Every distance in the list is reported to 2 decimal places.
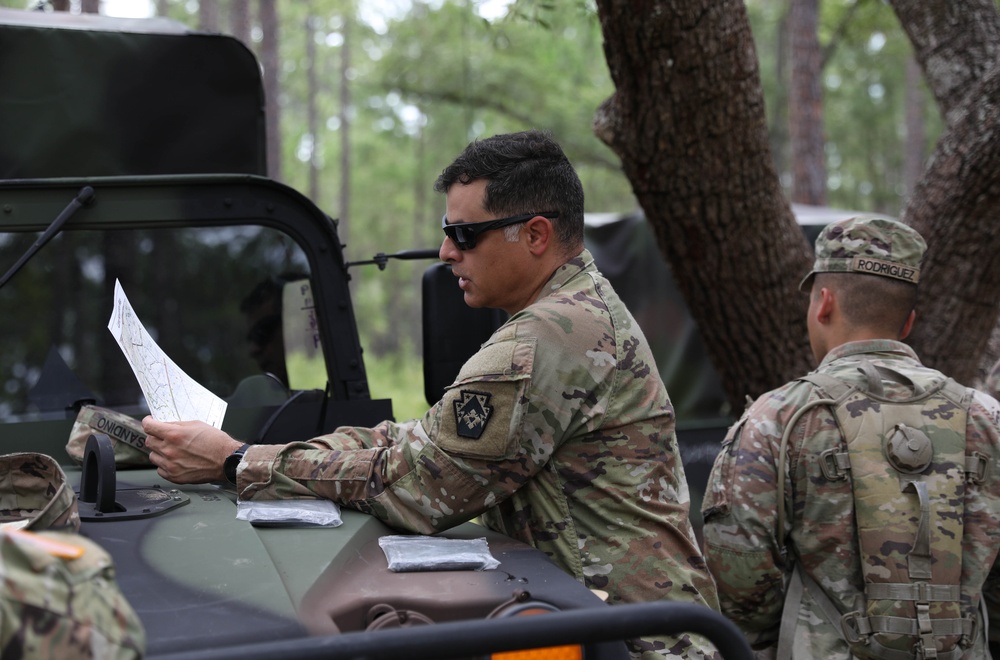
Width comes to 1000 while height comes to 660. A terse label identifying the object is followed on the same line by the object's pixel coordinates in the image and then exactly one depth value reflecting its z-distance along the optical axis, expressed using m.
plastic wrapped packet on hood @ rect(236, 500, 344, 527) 2.05
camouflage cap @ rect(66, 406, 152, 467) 2.66
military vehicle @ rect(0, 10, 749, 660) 1.57
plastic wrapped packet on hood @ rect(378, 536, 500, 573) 1.89
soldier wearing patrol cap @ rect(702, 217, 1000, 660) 2.62
